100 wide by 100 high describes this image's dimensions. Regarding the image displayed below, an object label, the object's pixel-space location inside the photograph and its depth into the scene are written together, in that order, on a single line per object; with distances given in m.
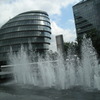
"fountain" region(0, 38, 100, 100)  7.91
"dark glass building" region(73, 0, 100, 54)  41.32
